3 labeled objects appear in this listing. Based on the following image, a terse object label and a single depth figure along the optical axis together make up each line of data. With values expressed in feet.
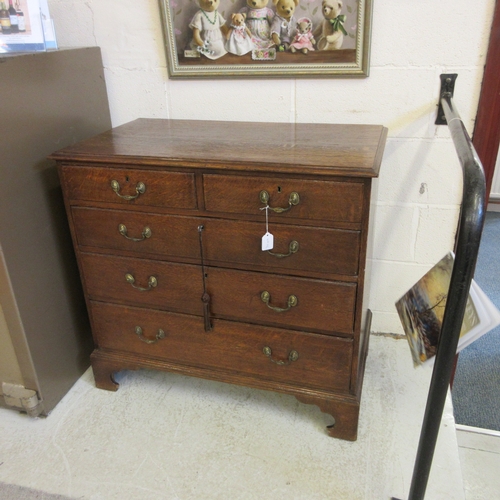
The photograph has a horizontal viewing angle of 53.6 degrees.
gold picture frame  5.11
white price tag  4.35
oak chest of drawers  4.23
